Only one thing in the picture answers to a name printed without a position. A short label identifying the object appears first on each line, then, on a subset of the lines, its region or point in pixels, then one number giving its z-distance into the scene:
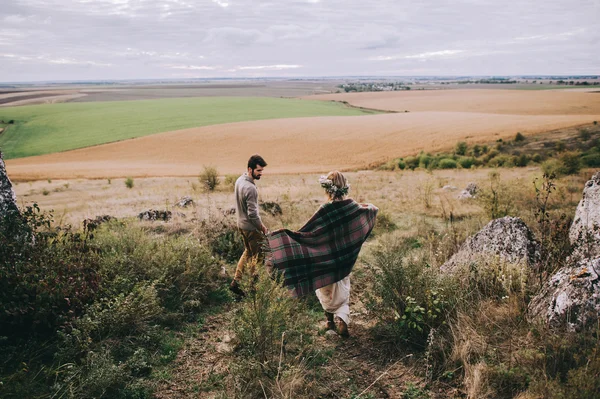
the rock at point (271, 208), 9.97
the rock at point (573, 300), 3.30
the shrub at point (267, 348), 3.53
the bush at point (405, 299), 4.28
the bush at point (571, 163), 18.59
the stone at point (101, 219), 8.25
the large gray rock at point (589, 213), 5.12
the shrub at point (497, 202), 8.61
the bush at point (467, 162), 27.15
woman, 4.95
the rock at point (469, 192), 12.42
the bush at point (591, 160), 19.94
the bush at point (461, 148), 32.31
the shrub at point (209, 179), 19.17
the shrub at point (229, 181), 19.67
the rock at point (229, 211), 9.33
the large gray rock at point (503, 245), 5.16
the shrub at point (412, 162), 29.49
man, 5.47
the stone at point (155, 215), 9.71
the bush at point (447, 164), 27.39
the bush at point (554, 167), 17.43
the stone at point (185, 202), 12.13
